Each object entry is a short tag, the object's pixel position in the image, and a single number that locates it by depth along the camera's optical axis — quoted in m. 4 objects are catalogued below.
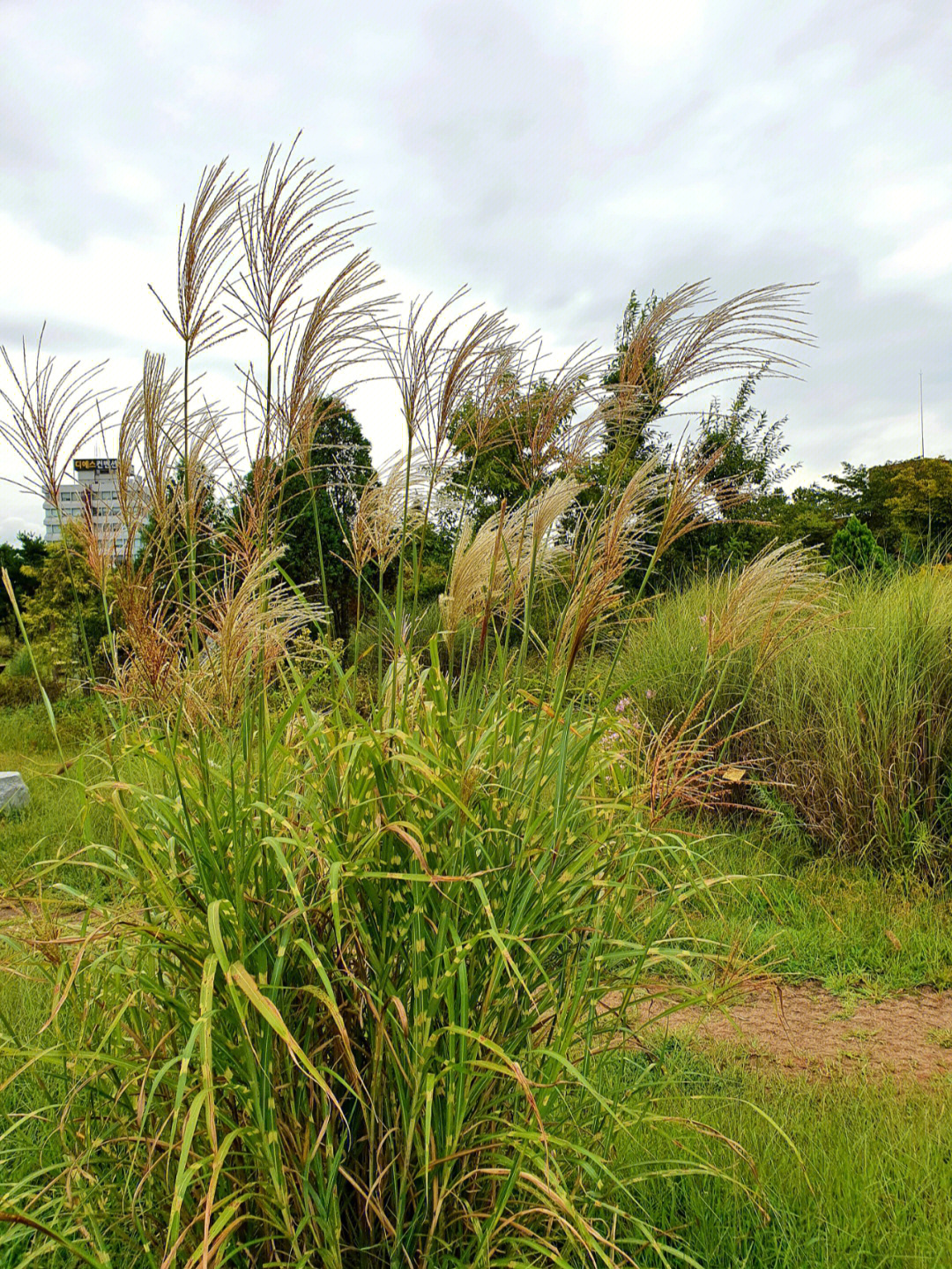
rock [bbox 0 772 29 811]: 6.47
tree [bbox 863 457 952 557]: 20.81
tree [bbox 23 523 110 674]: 12.12
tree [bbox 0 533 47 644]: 16.86
